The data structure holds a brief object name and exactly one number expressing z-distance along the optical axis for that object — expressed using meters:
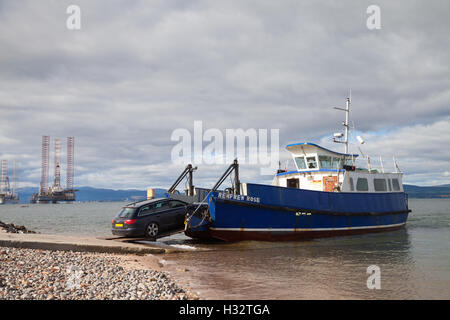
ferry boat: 15.88
